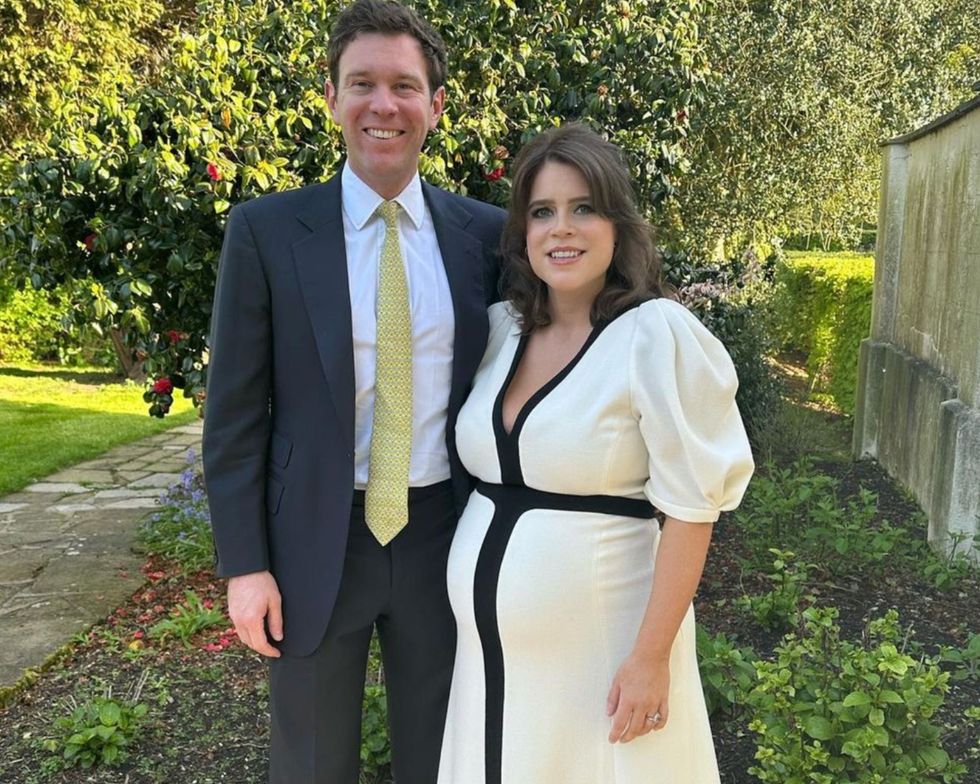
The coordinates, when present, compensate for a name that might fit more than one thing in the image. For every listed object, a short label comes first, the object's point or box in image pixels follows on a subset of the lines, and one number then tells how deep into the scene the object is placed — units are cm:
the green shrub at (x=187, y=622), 403
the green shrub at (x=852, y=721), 239
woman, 176
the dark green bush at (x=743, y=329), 676
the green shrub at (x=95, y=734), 304
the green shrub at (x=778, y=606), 360
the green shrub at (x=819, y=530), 431
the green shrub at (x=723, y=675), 287
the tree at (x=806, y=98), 901
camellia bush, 430
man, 199
